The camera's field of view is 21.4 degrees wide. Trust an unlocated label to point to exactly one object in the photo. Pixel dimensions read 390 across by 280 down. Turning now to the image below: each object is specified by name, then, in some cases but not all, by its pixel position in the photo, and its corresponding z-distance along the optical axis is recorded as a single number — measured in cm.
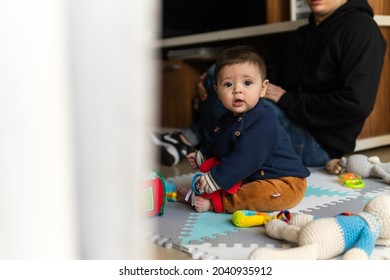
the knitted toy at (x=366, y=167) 290
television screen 409
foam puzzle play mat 233
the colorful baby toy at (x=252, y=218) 247
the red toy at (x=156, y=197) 249
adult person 305
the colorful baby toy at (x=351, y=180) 283
